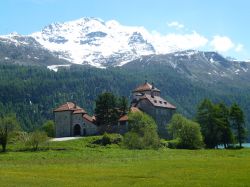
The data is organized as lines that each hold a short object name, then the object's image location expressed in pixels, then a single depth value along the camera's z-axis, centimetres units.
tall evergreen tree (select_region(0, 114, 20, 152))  9925
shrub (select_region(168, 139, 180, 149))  11349
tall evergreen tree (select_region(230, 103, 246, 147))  12606
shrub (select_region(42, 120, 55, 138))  15580
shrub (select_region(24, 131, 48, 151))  9956
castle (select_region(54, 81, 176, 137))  13288
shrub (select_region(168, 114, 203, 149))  11194
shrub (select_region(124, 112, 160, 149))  10119
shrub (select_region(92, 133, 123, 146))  10918
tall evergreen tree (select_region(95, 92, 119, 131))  12838
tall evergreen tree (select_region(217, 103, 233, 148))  12233
